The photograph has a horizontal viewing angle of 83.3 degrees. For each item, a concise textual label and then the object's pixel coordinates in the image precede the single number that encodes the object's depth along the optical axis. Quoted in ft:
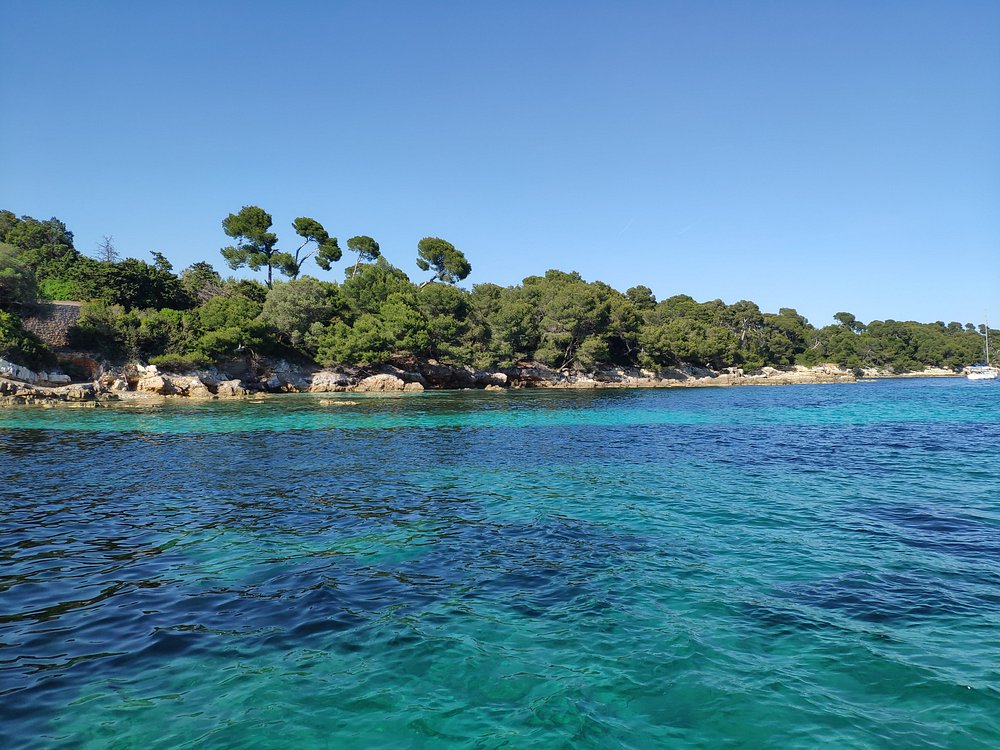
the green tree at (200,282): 201.87
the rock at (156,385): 147.13
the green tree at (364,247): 270.26
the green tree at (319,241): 242.78
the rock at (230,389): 156.87
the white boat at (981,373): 337.11
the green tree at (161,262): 211.61
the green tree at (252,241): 222.28
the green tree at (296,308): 190.39
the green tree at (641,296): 372.50
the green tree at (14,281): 142.37
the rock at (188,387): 150.82
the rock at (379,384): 193.88
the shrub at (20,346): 126.52
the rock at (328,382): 189.67
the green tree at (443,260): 278.26
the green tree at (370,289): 218.59
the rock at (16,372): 125.29
